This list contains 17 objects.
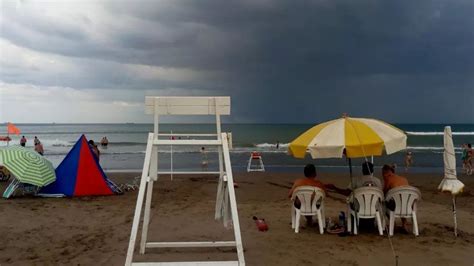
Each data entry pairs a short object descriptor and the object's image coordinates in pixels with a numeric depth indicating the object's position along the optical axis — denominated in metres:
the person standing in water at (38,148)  19.98
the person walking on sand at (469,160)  19.06
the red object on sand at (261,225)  7.25
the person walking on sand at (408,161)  21.22
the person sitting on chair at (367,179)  6.76
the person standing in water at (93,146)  12.43
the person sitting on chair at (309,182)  6.89
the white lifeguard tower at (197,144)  4.26
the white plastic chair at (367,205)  6.57
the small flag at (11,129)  15.66
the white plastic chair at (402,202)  6.58
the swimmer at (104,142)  40.69
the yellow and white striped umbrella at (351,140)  5.71
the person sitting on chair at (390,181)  6.73
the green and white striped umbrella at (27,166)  10.58
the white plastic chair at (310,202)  6.77
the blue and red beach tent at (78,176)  11.12
